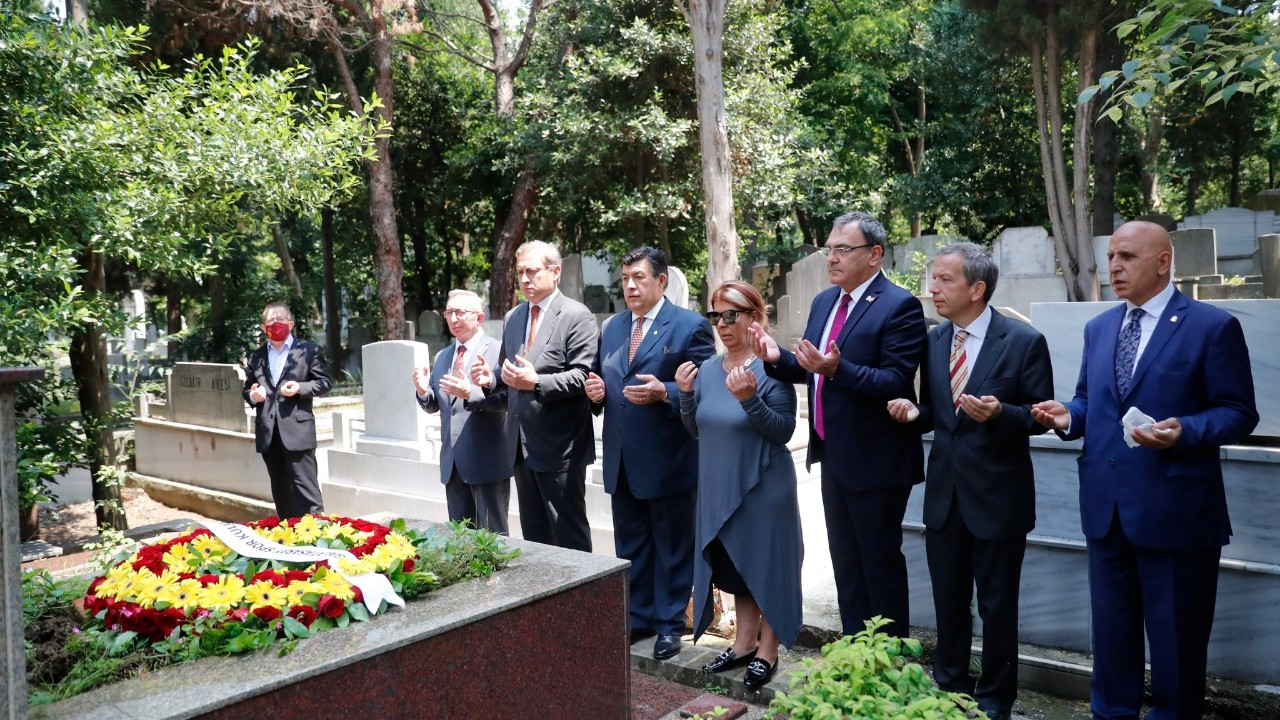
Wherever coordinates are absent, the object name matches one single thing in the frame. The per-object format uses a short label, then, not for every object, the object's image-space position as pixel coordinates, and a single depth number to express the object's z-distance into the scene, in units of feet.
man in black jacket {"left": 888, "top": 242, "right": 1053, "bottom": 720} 12.89
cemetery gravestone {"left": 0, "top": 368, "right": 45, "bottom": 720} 7.29
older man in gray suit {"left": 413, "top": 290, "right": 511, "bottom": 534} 19.30
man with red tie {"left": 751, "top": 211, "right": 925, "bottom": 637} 13.87
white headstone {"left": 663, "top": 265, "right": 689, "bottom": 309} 34.96
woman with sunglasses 14.37
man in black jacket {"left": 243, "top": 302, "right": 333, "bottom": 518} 24.68
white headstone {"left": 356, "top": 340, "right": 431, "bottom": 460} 29.19
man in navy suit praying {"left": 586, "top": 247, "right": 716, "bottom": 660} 16.44
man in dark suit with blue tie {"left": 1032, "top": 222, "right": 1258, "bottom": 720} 11.62
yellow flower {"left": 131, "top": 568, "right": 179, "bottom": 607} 10.62
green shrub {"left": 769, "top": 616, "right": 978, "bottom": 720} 7.29
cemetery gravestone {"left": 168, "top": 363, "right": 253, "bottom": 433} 38.34
